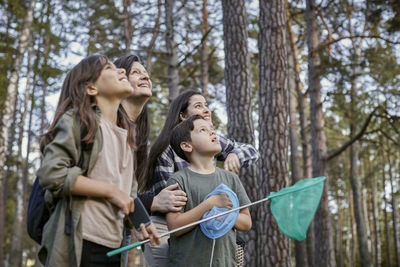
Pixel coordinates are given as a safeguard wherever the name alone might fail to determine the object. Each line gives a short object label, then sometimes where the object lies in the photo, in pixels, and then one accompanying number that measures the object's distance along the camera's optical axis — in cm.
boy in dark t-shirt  246
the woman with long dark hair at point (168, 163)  259
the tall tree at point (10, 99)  994
